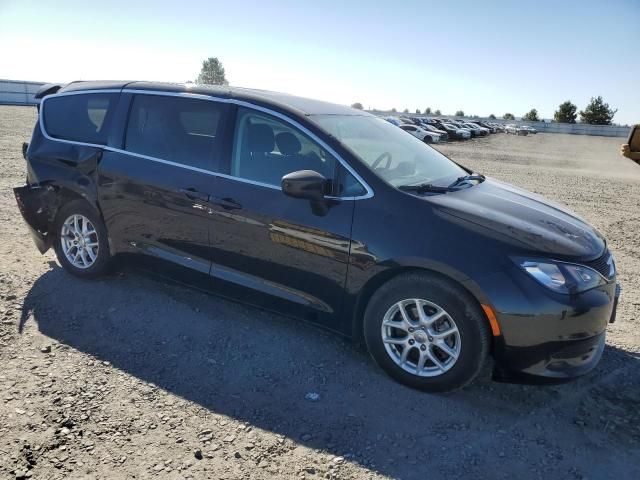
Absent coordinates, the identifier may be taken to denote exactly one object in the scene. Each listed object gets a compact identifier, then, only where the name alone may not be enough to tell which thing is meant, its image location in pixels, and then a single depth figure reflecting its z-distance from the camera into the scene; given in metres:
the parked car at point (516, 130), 59.28
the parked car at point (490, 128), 55.97
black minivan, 2.87
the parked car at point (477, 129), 47.94
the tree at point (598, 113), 82.06
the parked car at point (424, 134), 32.12
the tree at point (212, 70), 100.62
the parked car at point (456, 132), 40.81
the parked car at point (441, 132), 37.08
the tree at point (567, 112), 85.38
